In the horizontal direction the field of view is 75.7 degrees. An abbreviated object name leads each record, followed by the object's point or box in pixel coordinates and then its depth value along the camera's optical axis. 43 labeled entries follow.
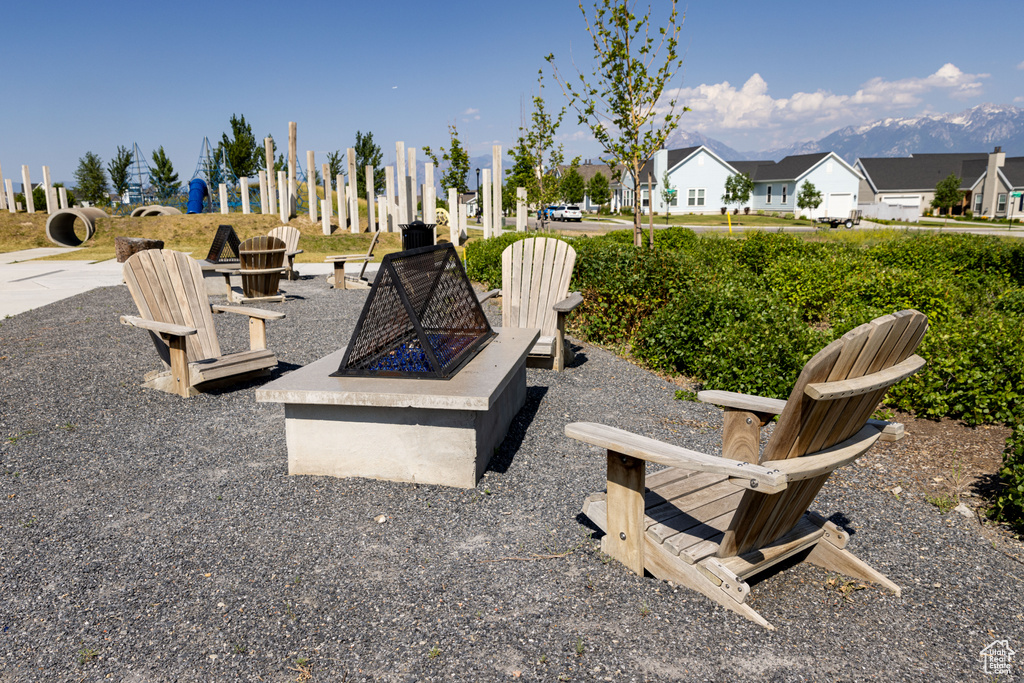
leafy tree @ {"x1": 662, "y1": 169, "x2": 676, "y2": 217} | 49.72
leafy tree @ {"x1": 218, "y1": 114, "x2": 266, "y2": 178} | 40.34
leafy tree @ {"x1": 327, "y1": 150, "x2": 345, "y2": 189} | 50.56
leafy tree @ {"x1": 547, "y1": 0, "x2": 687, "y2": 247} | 10.90
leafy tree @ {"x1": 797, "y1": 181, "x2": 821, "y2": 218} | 46.06
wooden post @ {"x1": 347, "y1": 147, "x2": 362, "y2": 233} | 20.75
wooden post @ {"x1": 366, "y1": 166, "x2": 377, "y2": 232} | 21.92
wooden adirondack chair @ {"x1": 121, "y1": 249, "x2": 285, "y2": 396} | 4.84
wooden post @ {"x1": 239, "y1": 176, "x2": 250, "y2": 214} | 25.95
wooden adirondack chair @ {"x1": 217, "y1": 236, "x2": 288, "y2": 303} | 9.27
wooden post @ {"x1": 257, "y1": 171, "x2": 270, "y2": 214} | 25.73
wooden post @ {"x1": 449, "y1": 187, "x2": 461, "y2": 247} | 19.03
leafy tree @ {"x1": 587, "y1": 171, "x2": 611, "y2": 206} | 54.76
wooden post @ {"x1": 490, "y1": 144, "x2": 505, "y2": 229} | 17.27
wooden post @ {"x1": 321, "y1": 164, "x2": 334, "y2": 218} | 21.55
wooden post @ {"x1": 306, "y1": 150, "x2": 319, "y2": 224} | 21.33
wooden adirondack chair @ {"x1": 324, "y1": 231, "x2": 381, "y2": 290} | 10.99
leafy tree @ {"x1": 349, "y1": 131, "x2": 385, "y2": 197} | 48.89
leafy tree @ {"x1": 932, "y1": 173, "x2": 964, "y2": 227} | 46.41
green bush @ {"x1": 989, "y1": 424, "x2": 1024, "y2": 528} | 3.09
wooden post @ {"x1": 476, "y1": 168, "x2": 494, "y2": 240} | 17.20
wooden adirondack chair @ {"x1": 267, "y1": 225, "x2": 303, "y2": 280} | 11.49
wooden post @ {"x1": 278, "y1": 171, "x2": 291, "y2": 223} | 21.95
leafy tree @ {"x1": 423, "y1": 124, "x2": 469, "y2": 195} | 22.83
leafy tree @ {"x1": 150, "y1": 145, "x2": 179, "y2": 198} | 41.88
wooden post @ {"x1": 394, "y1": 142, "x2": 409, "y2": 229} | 19.56
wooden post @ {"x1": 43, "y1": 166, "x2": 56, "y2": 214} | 27.02
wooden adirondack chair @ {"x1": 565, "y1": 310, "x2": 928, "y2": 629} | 1.89
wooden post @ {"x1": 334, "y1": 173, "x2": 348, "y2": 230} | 21.78
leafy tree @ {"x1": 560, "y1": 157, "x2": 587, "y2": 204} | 39.78
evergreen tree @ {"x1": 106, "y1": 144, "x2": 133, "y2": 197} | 43.62
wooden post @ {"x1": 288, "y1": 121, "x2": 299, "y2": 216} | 22.34
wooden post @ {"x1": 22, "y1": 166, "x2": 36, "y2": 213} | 28.19
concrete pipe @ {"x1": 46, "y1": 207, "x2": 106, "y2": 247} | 21.28
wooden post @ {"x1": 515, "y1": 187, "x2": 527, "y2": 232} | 17.41
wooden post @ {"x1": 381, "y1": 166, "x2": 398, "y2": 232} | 20.07
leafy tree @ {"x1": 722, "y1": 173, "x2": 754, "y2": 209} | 48.28
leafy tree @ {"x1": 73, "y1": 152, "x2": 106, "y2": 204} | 45.19
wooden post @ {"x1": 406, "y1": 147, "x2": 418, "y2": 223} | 19.80
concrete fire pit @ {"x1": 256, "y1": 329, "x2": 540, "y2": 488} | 3.27
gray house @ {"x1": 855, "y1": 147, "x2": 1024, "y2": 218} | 49.59
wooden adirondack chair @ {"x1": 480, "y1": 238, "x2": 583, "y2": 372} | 5.95
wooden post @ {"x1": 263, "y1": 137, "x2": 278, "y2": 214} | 22.73
